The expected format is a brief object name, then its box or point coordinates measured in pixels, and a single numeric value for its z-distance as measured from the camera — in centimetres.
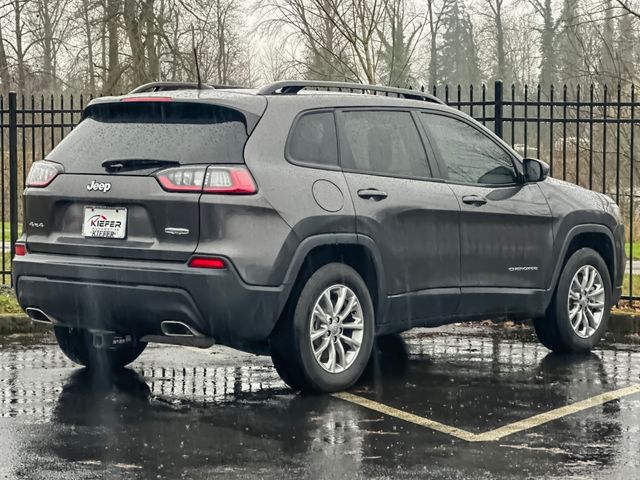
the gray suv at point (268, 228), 689
